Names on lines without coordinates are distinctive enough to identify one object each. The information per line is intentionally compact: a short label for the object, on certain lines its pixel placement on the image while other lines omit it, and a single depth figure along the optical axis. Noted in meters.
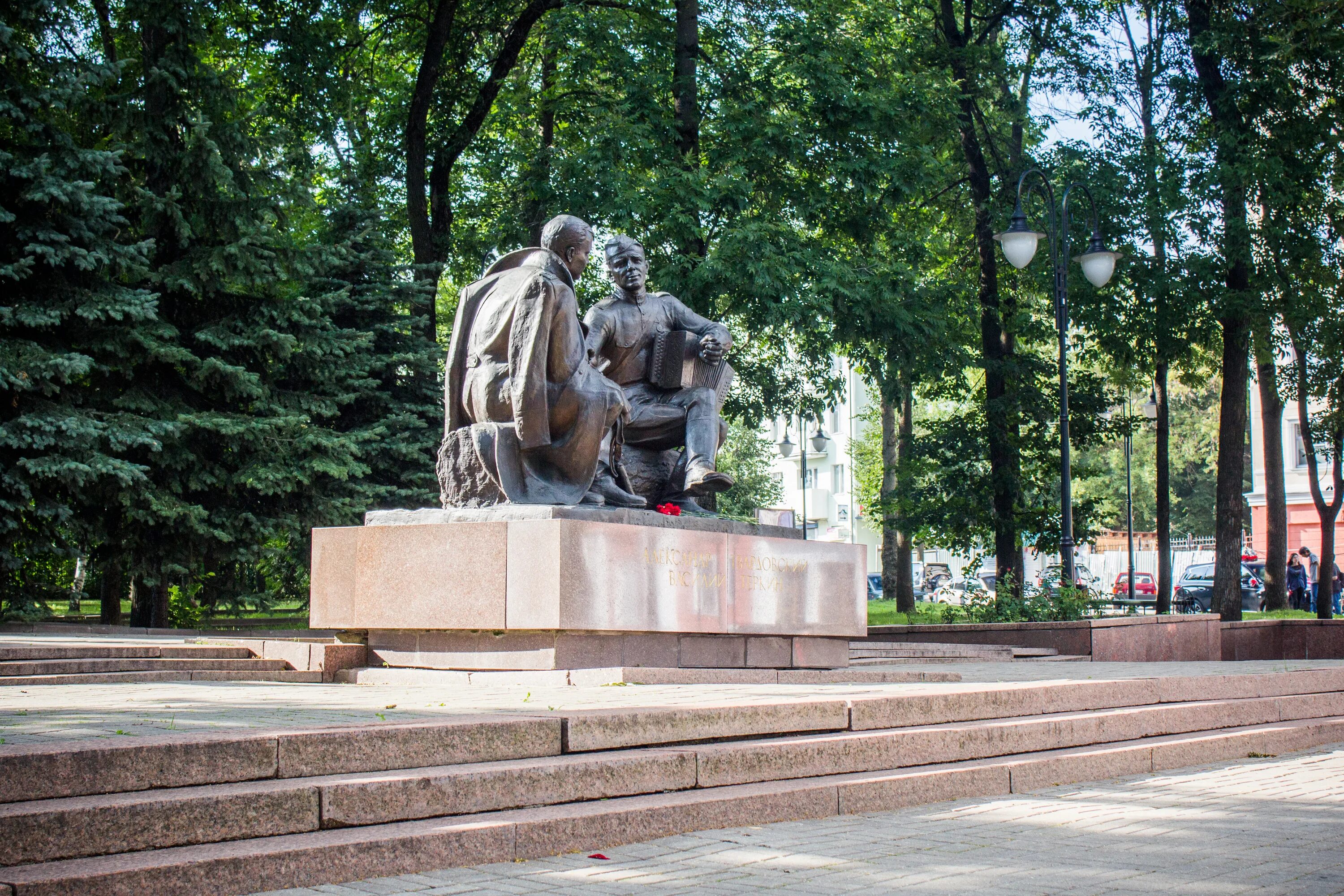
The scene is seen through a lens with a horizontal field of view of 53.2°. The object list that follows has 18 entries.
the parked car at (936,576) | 53.97
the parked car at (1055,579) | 17.30
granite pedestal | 7.80
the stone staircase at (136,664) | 8.27
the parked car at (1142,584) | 40.28
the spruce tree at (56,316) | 14.76
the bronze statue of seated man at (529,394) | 8.41
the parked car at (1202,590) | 35.77
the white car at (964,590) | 17.86
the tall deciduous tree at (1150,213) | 20.67
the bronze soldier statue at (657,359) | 9.86
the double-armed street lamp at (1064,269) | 17.08
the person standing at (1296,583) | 33.22
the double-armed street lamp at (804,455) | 38.16
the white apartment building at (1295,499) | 47.69
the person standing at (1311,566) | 34.56
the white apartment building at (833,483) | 74.50
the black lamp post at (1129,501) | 40.91
